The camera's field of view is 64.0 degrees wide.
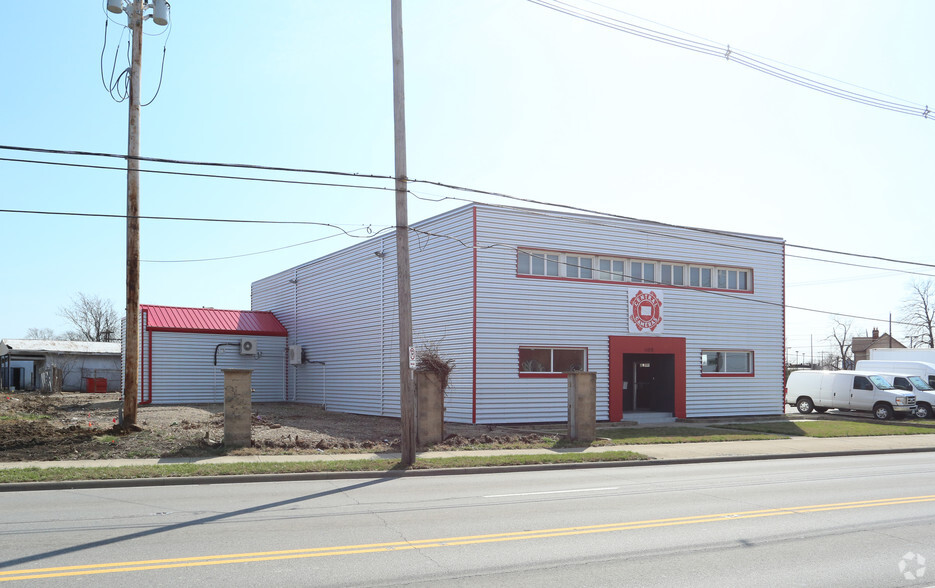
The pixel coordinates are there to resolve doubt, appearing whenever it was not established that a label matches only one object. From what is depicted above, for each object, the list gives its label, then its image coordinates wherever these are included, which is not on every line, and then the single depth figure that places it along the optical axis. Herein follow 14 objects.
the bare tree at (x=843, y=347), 103.59
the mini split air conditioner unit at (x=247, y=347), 32.94
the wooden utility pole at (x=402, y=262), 15.16
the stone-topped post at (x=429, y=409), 18.20
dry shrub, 18.98
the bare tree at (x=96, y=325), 88.00
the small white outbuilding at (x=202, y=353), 30.61
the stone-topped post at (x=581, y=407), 19.28
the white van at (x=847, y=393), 30.11
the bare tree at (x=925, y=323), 85.88
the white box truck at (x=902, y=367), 35.78
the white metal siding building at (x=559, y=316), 23.19
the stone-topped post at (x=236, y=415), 16.70
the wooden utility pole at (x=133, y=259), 17.52
